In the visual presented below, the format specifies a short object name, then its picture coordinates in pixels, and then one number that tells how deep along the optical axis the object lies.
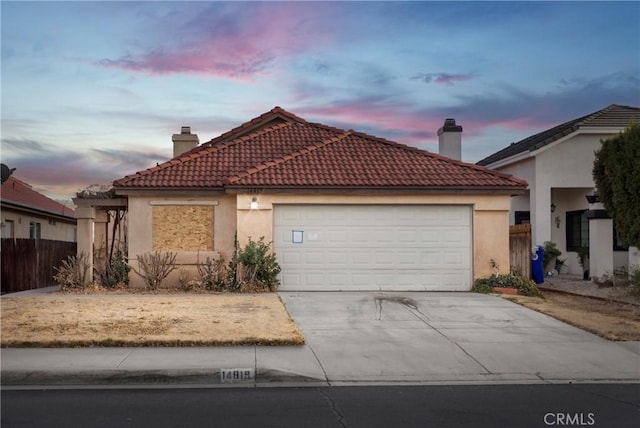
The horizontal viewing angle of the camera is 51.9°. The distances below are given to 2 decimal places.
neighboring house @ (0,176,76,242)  24.91
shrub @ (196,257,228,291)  17.22
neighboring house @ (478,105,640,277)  23.53
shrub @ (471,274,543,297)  17.33
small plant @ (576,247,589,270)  22.95
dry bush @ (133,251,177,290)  17.43
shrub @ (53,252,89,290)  17.48
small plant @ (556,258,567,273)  24.30
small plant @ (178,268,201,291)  17.30
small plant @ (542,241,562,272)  23.39
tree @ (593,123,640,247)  16.17
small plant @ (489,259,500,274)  17.98
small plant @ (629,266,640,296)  15.95
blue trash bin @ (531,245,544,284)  20.84
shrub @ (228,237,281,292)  16.95
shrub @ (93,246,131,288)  17.89
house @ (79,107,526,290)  17.67
